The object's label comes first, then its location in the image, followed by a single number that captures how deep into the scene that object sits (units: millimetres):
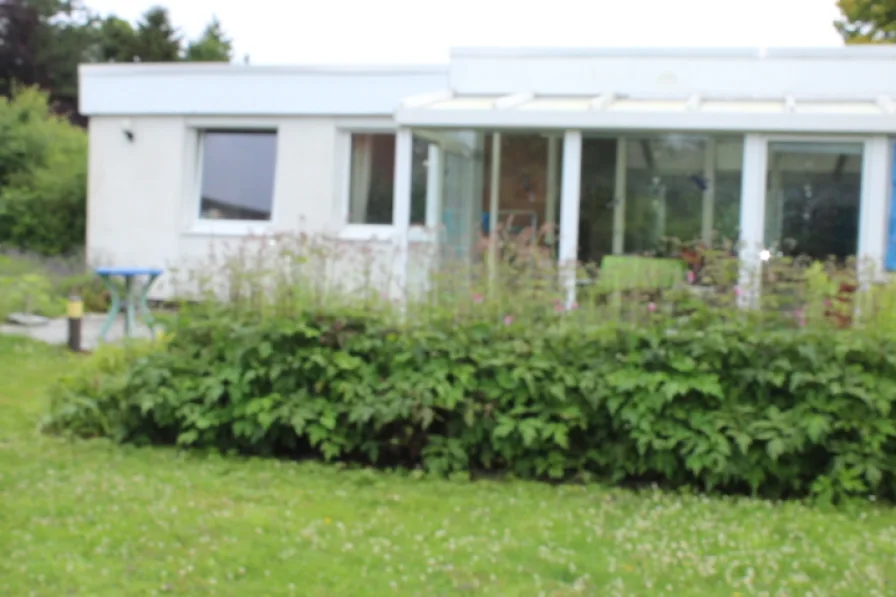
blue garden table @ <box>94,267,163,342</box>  10539
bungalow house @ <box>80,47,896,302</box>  10047
